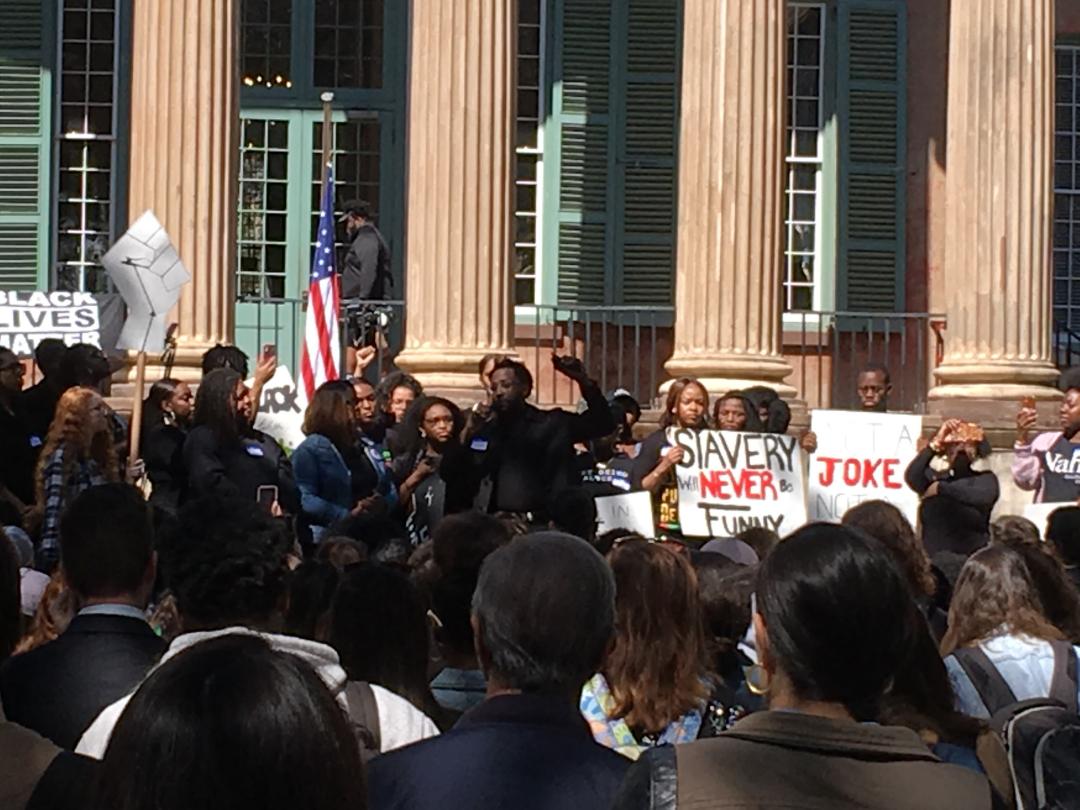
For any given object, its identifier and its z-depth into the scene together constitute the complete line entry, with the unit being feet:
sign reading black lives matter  56.70
